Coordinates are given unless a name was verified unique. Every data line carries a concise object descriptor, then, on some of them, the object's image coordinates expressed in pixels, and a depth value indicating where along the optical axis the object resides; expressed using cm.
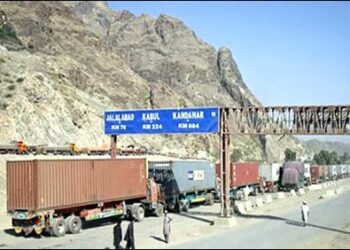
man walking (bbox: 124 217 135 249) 2142
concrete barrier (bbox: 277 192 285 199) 5018
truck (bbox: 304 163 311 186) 7175
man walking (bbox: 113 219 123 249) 2148
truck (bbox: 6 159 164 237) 2561
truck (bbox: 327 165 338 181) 9500
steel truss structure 3094
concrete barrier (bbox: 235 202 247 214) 3738
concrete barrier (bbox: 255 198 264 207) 4209
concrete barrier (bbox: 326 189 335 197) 5334
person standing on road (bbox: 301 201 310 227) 3020
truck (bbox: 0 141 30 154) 4744
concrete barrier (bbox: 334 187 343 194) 5824
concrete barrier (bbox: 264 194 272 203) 4509
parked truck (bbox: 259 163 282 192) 6247
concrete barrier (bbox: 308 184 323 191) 6399
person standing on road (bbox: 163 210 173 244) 2427
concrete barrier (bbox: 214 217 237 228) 2991
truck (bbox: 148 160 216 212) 3862
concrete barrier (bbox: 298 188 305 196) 5491
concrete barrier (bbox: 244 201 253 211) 3922
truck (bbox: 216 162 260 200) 5119
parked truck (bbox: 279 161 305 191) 6284
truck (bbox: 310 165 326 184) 8015
